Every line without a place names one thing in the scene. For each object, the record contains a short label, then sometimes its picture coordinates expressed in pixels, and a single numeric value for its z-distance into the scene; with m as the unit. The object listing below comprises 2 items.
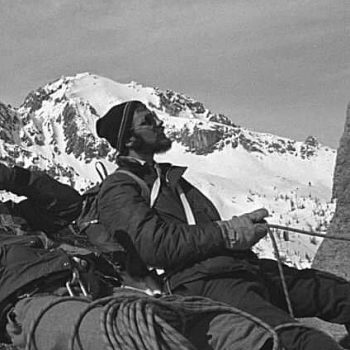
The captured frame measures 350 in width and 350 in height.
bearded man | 3.39
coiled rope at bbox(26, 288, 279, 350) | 2.79
